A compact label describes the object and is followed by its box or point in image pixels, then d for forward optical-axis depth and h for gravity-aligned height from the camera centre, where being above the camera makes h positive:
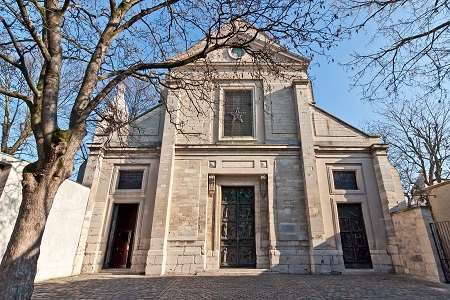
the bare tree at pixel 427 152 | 15.27 +5.70
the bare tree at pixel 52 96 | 3.31 +2.22
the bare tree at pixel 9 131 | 13.12 +5.40
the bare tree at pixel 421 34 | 4.10 +3.38
